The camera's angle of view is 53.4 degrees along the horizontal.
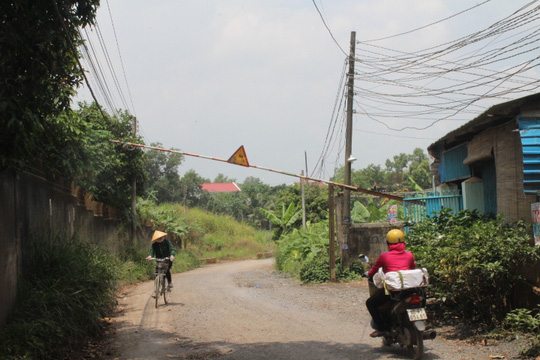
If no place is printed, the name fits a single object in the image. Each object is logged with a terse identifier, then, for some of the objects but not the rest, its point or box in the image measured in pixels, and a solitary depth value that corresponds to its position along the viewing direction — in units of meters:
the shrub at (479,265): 7.30
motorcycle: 6.21
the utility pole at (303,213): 28.67
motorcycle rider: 6.70
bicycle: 11.80
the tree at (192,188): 49.88
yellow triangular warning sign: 14.98
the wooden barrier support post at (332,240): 16.27
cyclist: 12.55
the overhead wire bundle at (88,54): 8.23
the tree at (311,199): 35.88
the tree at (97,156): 11.01
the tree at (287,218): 30.64
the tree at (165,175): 45.50
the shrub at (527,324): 6.11
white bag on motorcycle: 6.43
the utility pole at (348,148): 16.73
